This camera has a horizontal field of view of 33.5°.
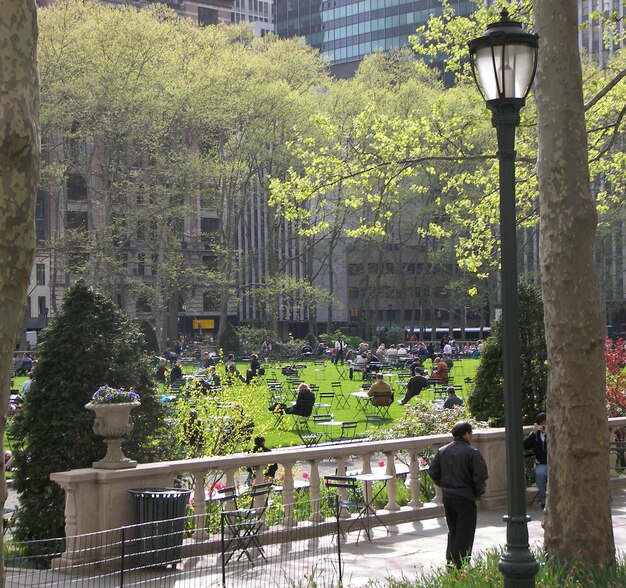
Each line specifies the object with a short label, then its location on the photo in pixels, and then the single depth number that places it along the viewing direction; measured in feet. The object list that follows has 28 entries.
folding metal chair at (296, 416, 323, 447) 78.89
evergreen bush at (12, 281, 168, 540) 40.98
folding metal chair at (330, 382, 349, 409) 115.34
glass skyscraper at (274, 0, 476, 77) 386.93
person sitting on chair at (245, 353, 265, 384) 130.72
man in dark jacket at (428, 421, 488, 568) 34.94
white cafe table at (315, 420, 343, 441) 85.61
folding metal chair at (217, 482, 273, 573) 37.24
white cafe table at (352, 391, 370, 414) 106.54
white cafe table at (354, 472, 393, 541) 43.01
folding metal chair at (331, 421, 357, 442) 77.71
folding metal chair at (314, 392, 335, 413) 104.72
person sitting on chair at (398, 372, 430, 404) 104.62
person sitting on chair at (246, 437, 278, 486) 49.03
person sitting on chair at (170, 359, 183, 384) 127.62
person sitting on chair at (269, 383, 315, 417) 90.02
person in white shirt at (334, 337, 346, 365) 190.41
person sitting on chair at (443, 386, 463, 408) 74.31
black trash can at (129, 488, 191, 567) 36.11
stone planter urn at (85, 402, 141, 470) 38.42
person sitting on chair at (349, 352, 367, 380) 160.13
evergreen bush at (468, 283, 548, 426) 56.49
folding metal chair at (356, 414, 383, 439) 95.50
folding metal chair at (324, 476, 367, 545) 42.68
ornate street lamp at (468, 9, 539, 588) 23.72
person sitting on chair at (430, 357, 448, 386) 124.86
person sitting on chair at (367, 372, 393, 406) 101.09
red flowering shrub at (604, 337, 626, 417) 67.36
